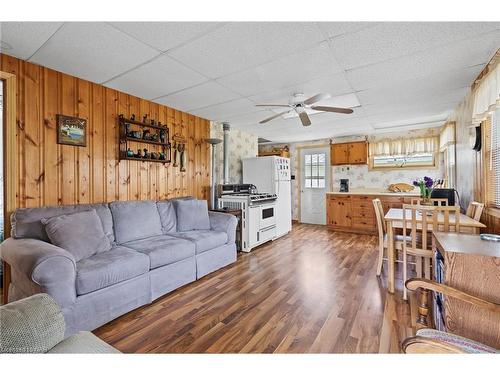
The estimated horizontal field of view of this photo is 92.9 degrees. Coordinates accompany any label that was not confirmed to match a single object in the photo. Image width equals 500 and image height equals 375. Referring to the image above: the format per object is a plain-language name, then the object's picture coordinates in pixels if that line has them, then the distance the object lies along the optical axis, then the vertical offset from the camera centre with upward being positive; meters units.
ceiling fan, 2.73 +0.94
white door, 6.25 +0.02
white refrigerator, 4.73 +0.09
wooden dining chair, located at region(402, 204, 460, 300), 2.18 -0.43
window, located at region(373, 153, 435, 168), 5.02 +0.50
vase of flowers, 2.95 -0.08
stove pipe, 4.48 +0.66
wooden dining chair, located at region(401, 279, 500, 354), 0.91 -0.63
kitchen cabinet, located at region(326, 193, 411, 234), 4.91 -0.58
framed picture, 2.48 +0.59
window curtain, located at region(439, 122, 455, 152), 3.75 +0.79
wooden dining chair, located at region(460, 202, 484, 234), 2.24 -0.31
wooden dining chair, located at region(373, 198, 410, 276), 2.85 -0.62
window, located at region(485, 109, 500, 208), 2.28 +0.20
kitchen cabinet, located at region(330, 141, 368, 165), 5.51 +0.74
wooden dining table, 2.36 -0.45
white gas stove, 3.85 -0.44
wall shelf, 3.00 +0.59
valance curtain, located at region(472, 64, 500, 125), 1.98 +0.78
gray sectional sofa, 1.69 -0.63
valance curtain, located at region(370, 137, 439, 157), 4.92 +0.81
